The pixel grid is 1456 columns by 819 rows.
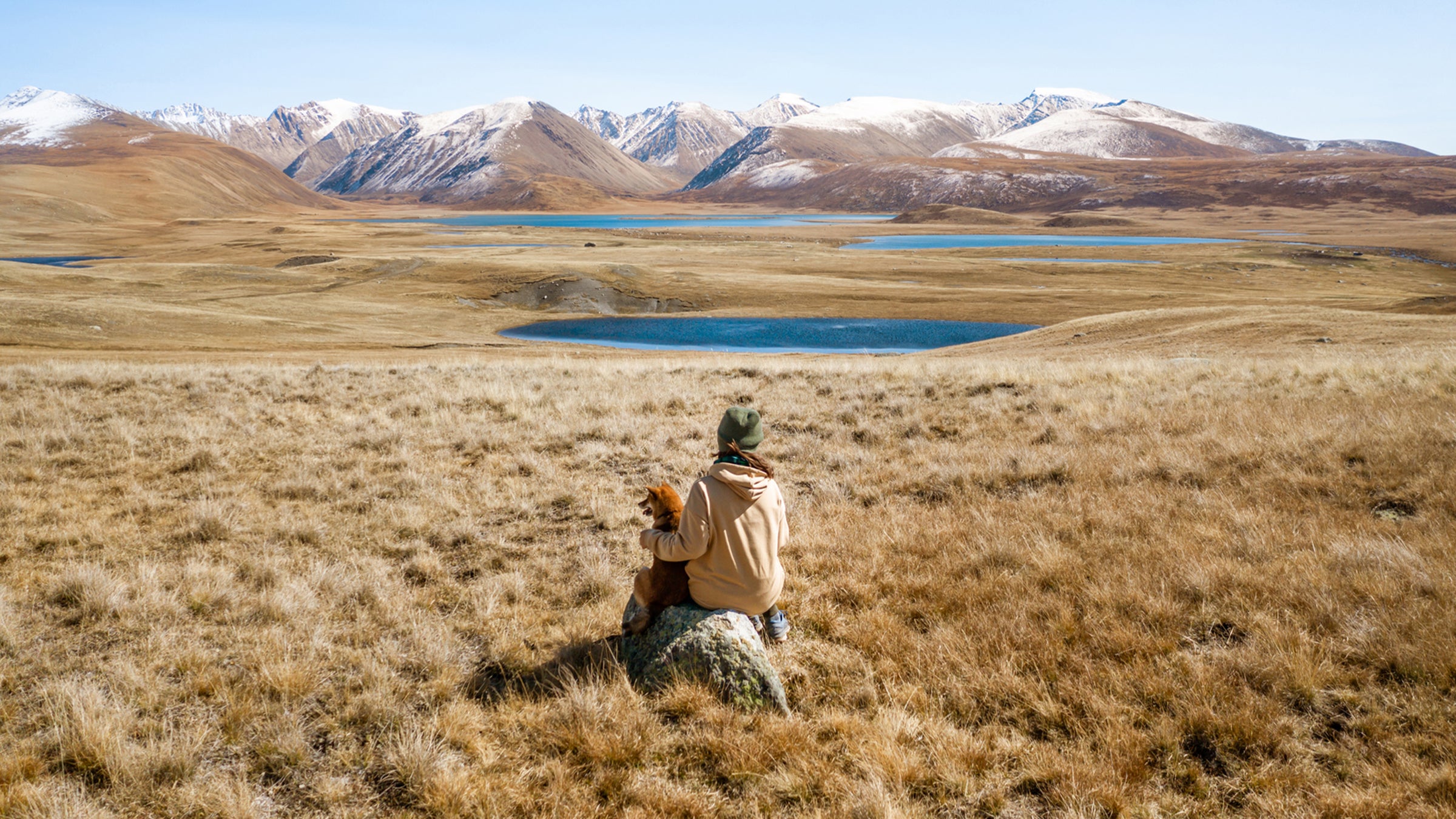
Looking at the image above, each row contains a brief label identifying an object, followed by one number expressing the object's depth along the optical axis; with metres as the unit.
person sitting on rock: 4.73
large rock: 4.84
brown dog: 5.12
